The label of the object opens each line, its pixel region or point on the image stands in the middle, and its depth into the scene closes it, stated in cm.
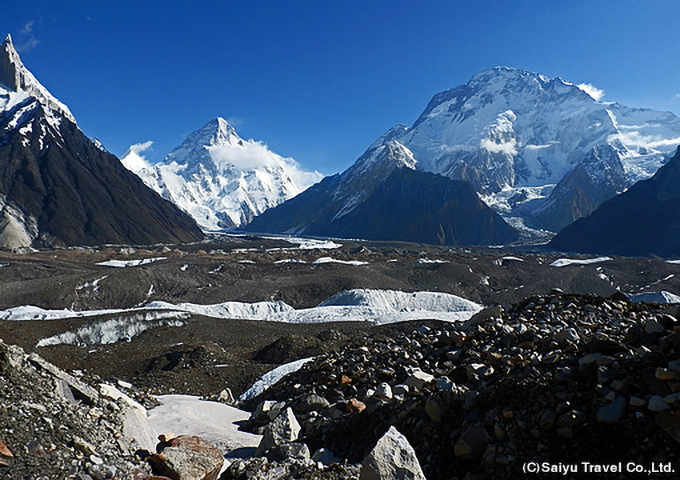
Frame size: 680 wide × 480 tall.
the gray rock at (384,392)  746
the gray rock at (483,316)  1119
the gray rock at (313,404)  846
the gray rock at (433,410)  583
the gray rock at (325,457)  616
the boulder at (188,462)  543
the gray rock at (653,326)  576
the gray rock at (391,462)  449
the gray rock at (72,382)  727
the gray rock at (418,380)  748
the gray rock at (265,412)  869
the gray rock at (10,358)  653
